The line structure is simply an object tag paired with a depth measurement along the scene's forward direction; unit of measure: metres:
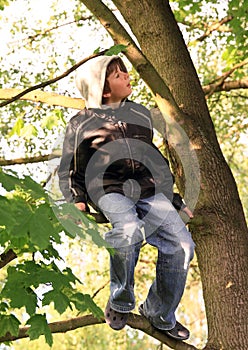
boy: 7.16
